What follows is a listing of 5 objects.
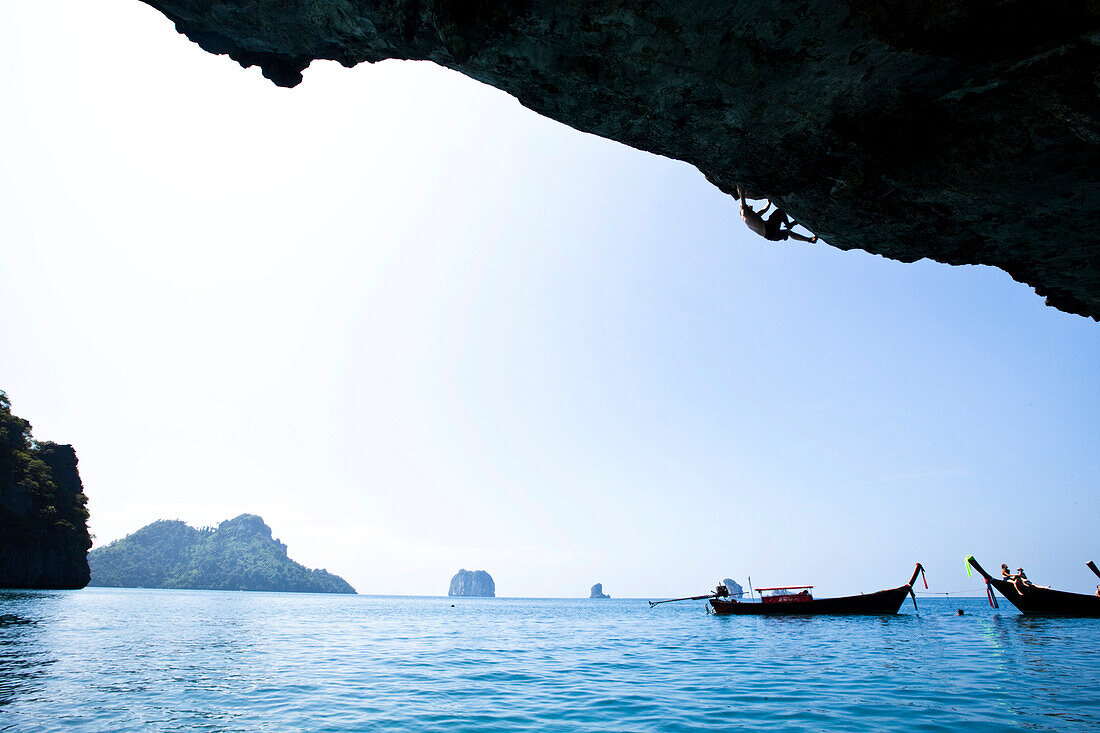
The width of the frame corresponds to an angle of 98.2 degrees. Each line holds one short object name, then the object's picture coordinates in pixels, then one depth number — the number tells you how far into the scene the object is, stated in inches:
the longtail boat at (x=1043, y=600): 1120.2
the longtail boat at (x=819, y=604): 1441.9
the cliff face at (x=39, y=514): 2028.8
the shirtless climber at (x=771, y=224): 382.0
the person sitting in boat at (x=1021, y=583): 1210.0
